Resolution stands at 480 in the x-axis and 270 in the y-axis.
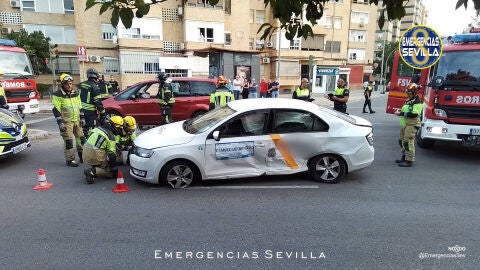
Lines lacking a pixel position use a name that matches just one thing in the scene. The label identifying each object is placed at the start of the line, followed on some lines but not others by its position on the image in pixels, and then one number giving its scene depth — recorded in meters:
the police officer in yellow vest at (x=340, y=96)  8.90
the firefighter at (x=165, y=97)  8.56
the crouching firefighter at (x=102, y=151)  5.59
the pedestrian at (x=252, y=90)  19.02
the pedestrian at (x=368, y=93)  15.44
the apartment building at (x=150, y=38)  25.34
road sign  16.94
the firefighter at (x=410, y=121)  6.48
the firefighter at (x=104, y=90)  8.11
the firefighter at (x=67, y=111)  6.46
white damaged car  5.20
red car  10.19
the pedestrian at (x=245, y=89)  17.97
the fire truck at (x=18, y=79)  11.16
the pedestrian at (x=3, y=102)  7.61
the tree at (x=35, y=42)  22.70
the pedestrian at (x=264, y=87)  18.70
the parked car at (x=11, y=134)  6.22
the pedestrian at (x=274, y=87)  16.61
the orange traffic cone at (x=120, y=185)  5.19
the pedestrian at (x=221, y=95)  7.95
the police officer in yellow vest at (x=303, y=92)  8.93
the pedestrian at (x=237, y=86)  17.38
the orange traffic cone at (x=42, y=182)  5.33
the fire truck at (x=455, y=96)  6.82
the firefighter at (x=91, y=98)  6.96
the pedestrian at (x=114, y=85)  18.70
